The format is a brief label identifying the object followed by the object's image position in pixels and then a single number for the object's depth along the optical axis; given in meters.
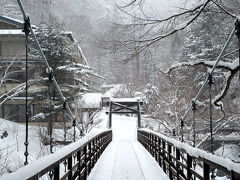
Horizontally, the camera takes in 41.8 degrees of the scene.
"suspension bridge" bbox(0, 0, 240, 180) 2.52
